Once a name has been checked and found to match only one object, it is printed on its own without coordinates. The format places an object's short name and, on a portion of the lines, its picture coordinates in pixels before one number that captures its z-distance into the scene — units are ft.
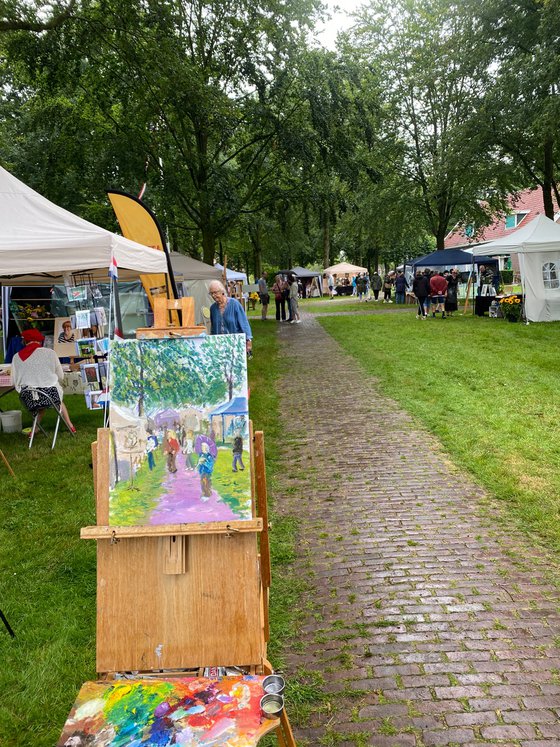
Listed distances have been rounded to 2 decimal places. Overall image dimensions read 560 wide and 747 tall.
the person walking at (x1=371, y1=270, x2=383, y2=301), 116.67
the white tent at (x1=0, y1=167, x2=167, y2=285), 20.94
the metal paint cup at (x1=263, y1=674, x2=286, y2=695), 7.27
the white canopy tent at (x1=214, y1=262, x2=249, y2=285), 92.89
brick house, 149.29
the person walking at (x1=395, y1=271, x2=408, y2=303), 107.76
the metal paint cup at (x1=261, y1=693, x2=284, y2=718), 6.95
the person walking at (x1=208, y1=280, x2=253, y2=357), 23.45
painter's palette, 6.63
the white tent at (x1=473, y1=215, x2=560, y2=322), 62.13
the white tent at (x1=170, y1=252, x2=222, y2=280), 58.34
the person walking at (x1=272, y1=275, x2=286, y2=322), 81.93
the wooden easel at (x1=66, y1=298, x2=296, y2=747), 8.68
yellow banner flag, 29.91
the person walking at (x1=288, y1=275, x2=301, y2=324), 81.82
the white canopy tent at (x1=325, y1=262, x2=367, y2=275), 159.53
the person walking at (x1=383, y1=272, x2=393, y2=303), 119.44
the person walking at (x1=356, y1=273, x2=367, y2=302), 121.60
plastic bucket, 29.32
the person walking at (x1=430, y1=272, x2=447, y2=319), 73.39
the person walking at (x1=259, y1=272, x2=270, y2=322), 83.87
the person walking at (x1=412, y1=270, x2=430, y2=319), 74.59
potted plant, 65.81
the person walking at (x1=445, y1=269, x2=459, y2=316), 84.69
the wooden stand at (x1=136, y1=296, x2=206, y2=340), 10.02
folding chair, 26.27
